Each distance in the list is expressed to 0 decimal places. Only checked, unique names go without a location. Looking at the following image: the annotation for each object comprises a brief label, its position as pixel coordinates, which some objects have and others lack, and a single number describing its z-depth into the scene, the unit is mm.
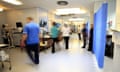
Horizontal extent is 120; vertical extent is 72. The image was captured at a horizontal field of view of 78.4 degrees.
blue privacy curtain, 2229
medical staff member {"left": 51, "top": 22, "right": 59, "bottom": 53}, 3879
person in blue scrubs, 2626
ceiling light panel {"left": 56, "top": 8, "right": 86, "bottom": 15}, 5650
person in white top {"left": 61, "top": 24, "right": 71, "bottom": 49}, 4455
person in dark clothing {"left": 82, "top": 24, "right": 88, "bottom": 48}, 4694
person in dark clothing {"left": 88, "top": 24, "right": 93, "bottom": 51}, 4119
